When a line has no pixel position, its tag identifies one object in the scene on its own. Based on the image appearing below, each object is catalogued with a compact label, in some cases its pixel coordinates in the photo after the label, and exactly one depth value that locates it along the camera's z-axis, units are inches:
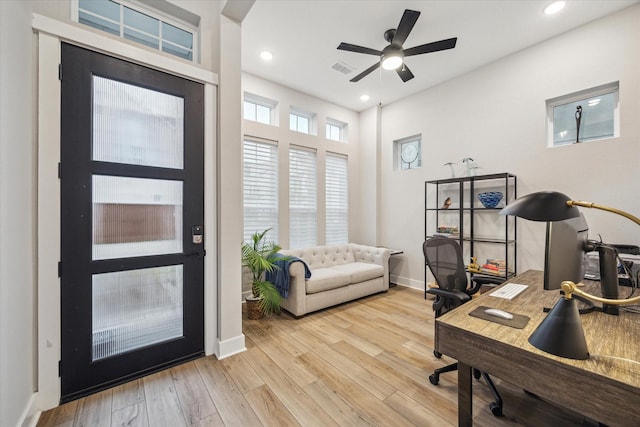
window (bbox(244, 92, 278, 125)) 158.6
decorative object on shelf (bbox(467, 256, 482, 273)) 138.9
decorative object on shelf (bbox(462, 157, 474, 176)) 148.9
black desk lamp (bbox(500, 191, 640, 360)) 37.8
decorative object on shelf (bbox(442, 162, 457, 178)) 158.1
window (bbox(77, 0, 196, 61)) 80.9
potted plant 124.6
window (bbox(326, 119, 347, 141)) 201.0
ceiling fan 93.0
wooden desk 33.5
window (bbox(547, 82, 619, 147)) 111.1
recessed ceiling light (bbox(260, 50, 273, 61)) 133.0
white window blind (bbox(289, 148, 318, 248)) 173.9
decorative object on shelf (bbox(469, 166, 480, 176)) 149.3
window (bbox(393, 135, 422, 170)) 181.2
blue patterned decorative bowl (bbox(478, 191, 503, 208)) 134.2
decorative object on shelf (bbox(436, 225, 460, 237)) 154.3
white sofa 129.6
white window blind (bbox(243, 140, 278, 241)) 155.3
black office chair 83.0
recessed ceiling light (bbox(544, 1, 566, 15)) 100.1
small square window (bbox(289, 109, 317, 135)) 179.0
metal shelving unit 135.8
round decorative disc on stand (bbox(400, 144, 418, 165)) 183.1
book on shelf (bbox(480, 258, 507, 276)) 131.7
